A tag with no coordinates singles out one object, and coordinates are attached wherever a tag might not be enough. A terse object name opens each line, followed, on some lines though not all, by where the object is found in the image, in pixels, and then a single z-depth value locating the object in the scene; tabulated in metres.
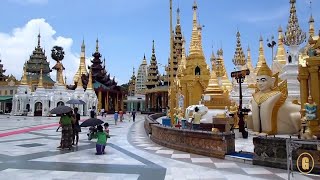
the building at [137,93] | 66.38
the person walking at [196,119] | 12.72
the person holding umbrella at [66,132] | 8.89
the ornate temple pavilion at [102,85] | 44.47
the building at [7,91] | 47.92
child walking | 8.08
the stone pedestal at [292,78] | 12.36
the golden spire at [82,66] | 47.10
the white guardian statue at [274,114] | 7.41
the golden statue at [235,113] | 13.25
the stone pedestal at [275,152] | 5.48
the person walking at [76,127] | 9.59
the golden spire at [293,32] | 13.55
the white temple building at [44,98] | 34.90
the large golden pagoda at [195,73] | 20.87
